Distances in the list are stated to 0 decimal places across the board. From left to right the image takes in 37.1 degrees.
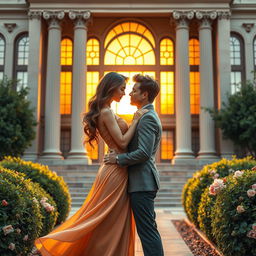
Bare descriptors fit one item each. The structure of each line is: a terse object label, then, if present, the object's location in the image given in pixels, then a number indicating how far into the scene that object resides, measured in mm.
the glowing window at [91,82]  29703
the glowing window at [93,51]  30031
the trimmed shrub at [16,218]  4668
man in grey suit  4152
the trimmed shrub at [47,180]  9031
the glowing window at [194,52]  29906
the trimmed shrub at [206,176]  8727
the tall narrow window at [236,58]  29719
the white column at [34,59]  26797
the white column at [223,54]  27062
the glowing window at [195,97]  29469
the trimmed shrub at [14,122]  22922
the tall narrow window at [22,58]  29750
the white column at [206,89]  26469
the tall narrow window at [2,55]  29781
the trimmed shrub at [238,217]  5035
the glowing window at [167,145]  29094
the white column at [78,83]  26141
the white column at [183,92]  26266
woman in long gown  4273
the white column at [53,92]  26234
